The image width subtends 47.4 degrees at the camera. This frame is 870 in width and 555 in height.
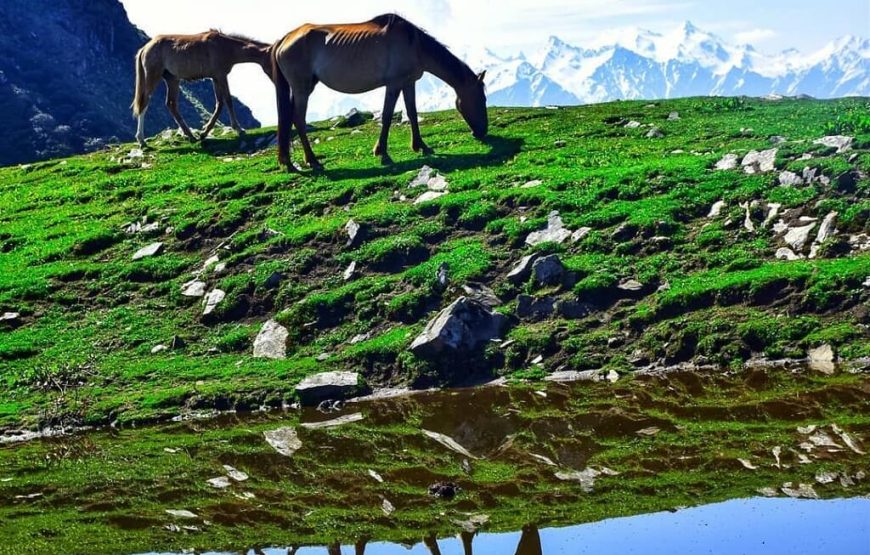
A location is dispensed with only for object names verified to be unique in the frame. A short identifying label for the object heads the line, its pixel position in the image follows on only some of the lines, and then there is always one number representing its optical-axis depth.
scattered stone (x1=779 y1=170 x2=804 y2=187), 22.23
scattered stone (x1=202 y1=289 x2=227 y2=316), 23.30
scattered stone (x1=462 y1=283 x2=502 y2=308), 20.79
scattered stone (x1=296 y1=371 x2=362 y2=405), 19.33
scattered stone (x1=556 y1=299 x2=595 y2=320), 20.09
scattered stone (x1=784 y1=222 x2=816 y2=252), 20.44
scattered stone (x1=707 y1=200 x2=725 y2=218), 22.22
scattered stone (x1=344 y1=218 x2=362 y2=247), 24.50
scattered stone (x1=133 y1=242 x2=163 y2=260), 26.72
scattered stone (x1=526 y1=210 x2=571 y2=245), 22.55
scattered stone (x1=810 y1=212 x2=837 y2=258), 20.20
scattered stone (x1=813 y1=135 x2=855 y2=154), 23.30
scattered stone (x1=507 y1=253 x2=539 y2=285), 21.28
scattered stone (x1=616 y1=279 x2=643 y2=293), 20.29
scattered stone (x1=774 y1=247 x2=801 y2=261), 20.20
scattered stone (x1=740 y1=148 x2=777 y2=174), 23.36
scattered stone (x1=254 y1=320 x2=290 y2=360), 21.36
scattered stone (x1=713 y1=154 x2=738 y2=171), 24.00
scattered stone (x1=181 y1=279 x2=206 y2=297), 24.30
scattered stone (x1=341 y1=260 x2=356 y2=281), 23.27
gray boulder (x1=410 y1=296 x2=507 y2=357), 19.45
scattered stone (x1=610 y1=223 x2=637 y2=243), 21.97
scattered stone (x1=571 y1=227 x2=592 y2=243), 22.28
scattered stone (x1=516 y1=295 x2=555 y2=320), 20.28
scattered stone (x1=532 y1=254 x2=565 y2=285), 20.94
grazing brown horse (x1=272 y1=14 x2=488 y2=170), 28.64
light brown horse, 37.69
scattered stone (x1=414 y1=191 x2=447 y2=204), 25.94
